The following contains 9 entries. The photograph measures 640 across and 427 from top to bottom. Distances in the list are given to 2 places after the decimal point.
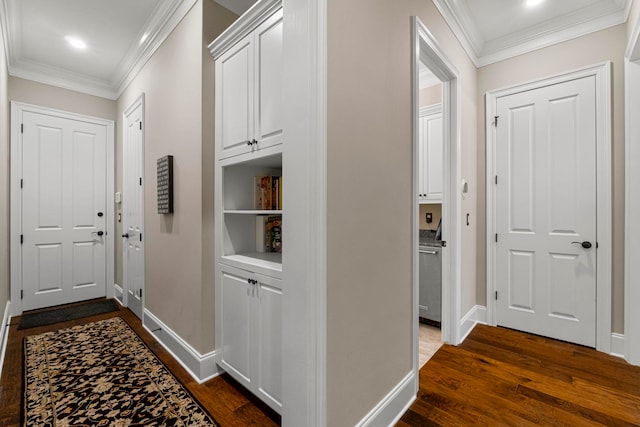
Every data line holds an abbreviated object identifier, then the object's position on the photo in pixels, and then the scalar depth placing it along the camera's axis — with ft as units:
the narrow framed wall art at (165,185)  7.47
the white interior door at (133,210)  9.53
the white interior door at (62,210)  10.77
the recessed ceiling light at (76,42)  9.18
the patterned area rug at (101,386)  5.18
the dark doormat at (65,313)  9.69
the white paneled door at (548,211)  7.88
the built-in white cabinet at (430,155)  10.15
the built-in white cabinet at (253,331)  4.87
